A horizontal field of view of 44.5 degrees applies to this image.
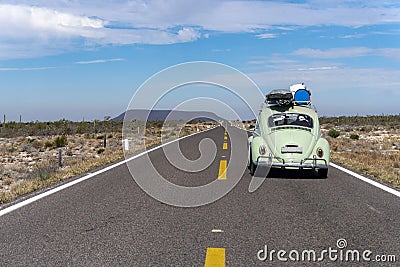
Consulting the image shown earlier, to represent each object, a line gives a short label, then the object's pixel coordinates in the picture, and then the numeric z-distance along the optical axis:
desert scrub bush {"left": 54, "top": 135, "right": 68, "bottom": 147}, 32.84
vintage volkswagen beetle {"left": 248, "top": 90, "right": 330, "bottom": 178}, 11.85
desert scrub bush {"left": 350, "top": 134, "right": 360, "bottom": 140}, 36.66
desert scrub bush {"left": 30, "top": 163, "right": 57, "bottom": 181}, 12.61
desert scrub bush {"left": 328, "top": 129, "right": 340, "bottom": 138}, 39.87
